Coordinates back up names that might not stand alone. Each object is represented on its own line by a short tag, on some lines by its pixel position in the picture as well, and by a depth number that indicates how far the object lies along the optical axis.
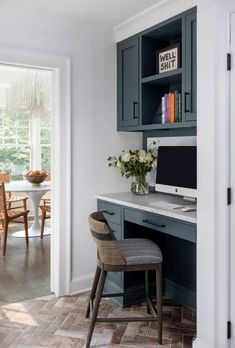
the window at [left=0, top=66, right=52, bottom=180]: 6.48
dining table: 4.94
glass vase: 3.39
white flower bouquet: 3.28
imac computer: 2.73
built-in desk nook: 2.74
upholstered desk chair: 2.36
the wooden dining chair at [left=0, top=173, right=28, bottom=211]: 5.38
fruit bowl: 5.19
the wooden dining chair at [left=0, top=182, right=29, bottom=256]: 4.47
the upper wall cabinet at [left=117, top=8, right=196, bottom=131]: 2.73
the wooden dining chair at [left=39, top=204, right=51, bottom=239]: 4.97
